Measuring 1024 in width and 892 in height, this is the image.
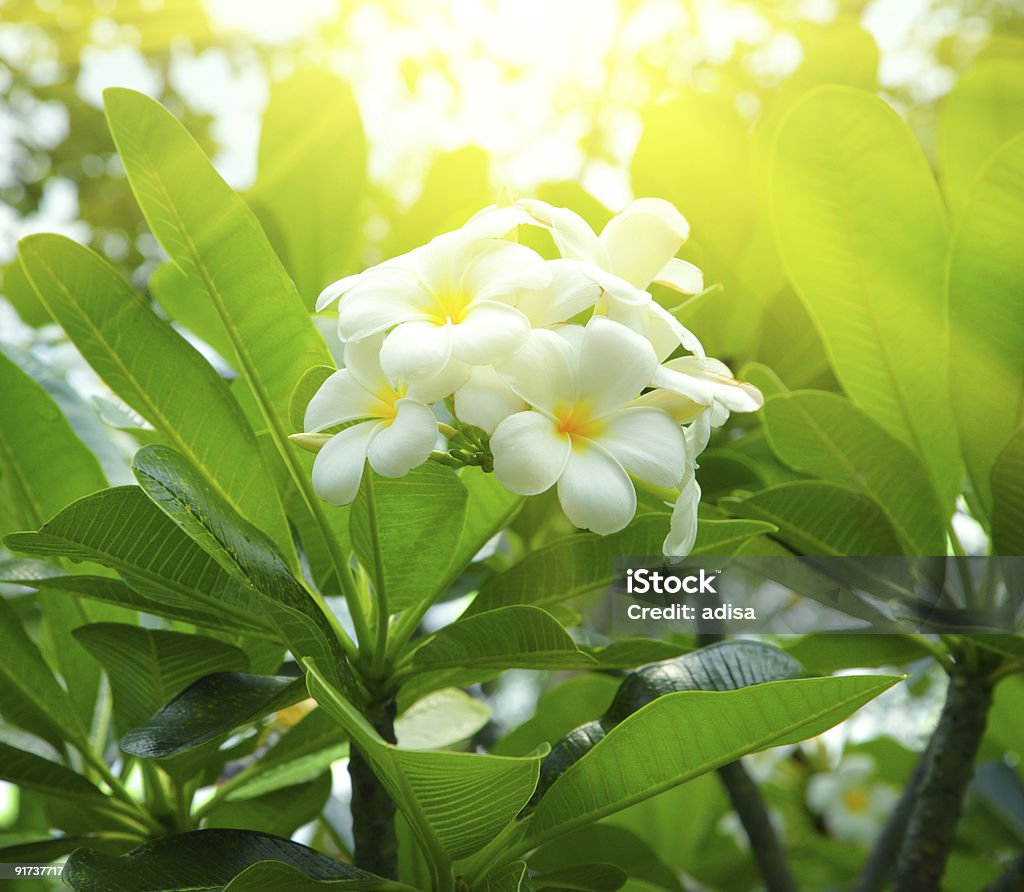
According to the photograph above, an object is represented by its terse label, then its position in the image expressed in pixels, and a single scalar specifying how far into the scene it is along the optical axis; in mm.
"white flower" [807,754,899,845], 1763
